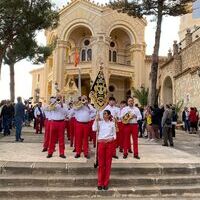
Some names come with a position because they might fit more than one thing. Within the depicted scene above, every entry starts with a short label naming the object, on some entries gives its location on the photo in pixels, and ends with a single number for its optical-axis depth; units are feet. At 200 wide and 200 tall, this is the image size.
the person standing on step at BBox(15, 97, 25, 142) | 29.91
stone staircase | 17.90
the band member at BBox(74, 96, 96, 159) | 23.13
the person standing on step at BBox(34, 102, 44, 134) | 40.56
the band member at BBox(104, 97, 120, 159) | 24.35
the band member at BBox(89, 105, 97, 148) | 28.50
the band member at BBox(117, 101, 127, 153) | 25.22
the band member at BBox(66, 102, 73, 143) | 29.12
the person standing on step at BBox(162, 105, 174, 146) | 30.25
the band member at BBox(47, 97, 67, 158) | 22.72
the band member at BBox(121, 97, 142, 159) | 23.56
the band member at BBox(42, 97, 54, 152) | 23.06
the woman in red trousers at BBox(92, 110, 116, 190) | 18.02
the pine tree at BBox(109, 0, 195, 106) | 41.24
